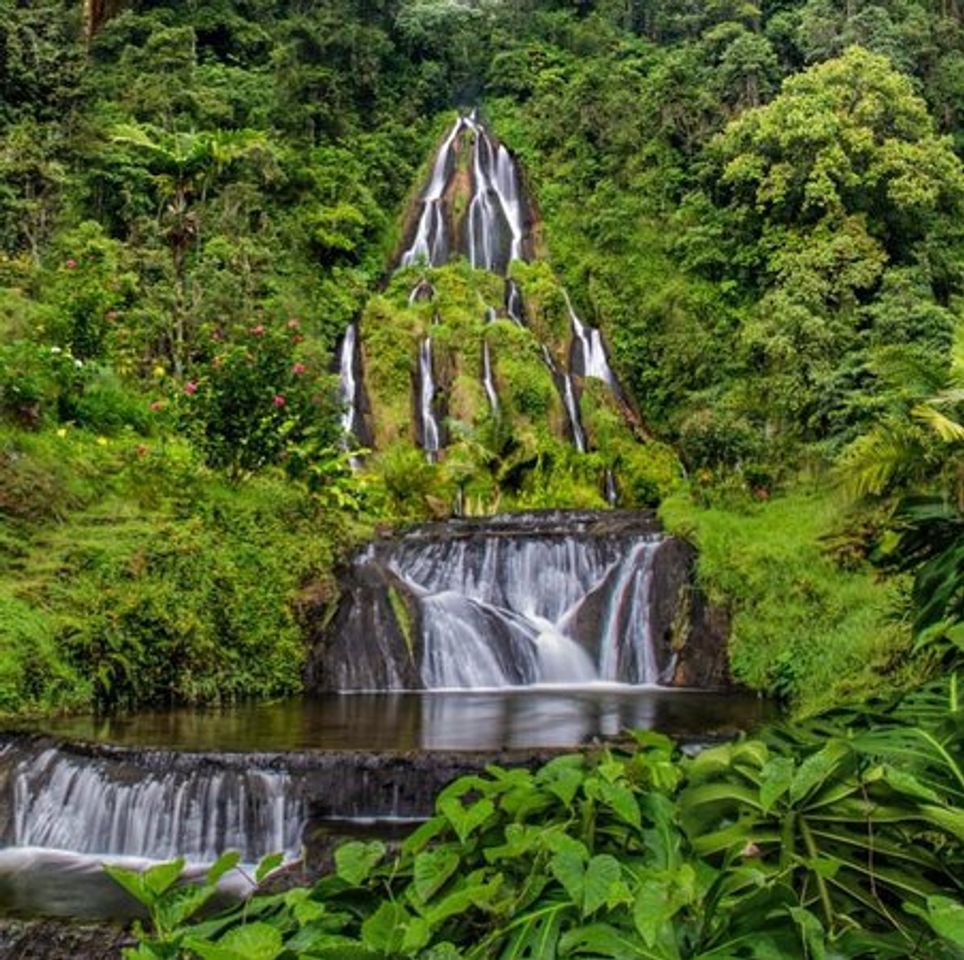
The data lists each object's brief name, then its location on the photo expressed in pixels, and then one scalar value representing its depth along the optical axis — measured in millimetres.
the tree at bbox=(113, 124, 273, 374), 16281
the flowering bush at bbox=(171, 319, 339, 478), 11750
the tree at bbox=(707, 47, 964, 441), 21156
